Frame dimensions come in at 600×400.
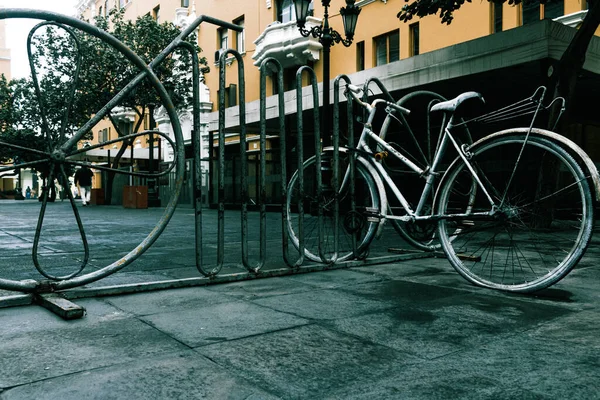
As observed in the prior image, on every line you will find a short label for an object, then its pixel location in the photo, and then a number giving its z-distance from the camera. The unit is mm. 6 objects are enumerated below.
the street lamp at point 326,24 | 11148
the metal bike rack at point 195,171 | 2953
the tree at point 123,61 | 21531
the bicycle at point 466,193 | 3121
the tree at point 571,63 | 8047
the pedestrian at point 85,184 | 21831
